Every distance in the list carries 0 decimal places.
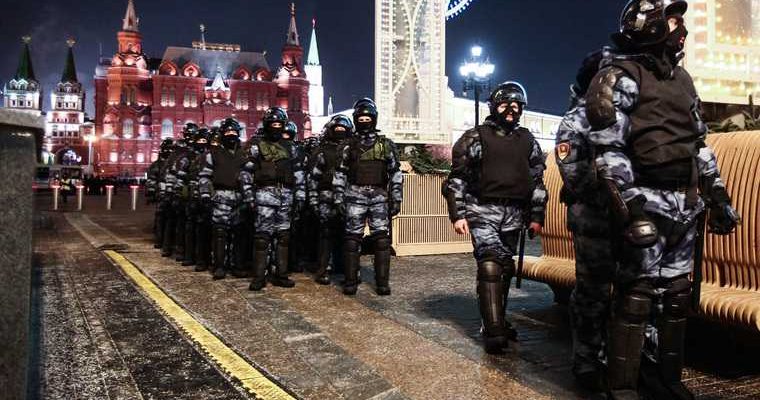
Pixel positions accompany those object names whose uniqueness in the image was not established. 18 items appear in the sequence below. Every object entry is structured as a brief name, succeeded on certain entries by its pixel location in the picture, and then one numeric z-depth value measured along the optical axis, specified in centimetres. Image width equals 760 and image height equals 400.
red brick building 8994
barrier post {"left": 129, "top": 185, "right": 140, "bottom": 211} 2445
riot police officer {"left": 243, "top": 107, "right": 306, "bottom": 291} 721
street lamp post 2339
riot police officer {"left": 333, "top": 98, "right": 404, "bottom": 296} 677
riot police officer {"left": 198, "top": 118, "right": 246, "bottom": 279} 798
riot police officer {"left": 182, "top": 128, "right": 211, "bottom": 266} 902
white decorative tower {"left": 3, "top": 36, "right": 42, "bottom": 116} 12194
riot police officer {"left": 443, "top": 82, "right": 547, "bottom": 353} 452
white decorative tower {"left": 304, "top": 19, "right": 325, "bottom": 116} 11912
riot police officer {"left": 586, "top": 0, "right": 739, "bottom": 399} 293
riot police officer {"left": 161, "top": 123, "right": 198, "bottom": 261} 991
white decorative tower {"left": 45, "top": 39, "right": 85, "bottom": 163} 11956
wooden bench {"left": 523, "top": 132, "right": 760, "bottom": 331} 332
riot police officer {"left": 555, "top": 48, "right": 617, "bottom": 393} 344
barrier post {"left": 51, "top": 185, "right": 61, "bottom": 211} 2413
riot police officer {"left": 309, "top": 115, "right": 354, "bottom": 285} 772
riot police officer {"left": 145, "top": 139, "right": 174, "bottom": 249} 1117
